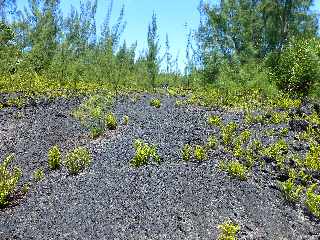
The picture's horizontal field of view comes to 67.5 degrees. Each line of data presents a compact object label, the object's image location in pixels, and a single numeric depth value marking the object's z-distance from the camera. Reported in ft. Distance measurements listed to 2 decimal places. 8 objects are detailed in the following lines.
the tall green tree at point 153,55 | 30.06
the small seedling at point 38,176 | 13.76
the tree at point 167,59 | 33.52
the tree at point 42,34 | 30.45
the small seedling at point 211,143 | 14.93
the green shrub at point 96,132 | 17.11
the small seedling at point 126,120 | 18.34
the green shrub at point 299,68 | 24.04
